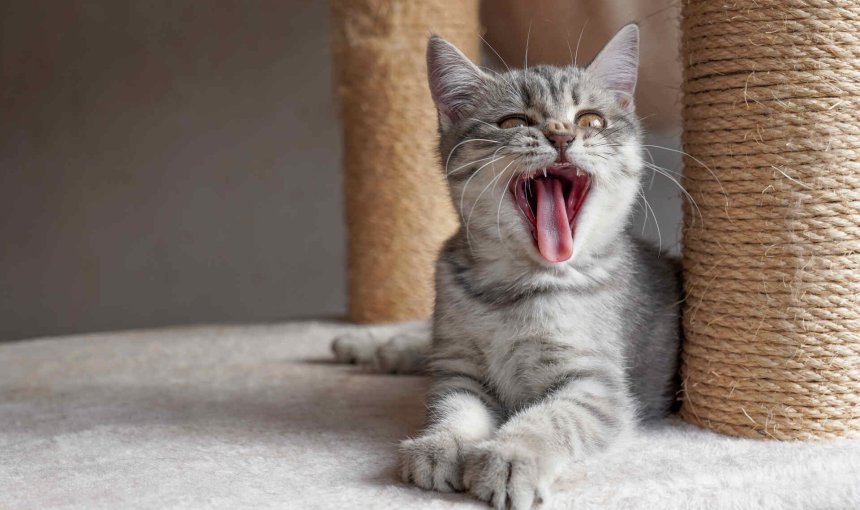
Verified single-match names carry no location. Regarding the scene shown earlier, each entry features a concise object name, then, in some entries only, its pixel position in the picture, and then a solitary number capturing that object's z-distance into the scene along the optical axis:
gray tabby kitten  0.49
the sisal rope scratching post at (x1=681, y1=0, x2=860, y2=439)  0.48
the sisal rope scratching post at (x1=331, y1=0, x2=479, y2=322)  0.75
